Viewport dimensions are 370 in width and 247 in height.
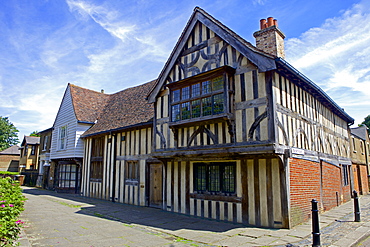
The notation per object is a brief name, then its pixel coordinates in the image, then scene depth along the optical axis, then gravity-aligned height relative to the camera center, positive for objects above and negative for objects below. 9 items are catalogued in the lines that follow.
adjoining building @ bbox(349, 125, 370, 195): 18.12 +0.28
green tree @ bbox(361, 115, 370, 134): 45.56 +8.09
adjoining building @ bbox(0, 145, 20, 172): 44.88 +1.05
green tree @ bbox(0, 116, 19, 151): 59.45 +7.51
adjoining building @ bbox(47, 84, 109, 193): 18.31 +2.46
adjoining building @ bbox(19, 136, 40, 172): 33.69 +1.75
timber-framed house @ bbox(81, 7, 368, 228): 8.40 +1.15
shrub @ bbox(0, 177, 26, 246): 4.61 -0.80
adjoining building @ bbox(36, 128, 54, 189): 23.00 +0.56
